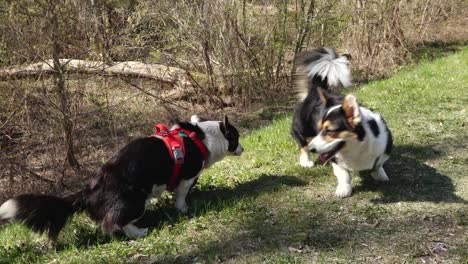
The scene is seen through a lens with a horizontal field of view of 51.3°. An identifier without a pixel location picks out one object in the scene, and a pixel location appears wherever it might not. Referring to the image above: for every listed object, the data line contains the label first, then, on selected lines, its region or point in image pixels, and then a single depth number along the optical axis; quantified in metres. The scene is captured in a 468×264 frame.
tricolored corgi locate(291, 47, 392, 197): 4.34
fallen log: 6.68
